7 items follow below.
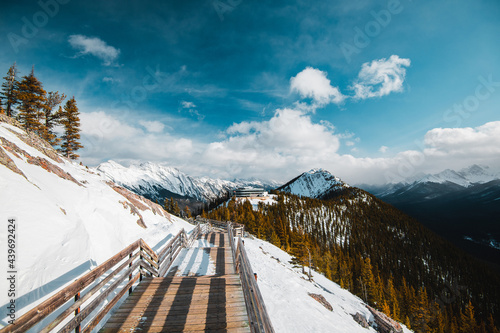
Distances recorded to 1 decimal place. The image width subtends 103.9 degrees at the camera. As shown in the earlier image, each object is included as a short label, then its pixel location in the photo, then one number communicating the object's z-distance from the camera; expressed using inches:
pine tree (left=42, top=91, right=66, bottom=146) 1298.0
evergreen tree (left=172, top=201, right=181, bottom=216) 3144.7
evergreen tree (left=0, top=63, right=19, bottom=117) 1182.9
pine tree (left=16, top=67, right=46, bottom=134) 1157.1
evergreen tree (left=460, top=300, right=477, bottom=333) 1995.6
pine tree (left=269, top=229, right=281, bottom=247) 2105.6
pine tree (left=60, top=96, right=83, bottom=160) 1349.7
